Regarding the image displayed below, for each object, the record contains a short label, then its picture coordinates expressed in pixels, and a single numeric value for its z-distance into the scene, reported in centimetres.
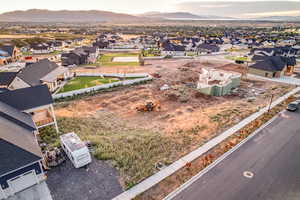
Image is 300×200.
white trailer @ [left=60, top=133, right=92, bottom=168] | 1436
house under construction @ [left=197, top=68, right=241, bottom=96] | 3245
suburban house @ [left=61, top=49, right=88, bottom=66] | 5309
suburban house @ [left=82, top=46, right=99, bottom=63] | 5891
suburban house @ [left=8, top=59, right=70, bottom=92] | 3081
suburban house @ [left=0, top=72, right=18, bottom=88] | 2984
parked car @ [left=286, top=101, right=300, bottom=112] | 2468
